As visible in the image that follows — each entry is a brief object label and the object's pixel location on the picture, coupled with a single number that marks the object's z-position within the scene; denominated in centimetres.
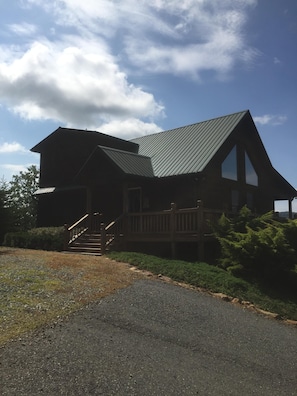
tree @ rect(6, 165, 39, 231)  4535
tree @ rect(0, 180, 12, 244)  2186
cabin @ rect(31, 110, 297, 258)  1703
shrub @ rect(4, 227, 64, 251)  1819
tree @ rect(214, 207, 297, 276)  1180
